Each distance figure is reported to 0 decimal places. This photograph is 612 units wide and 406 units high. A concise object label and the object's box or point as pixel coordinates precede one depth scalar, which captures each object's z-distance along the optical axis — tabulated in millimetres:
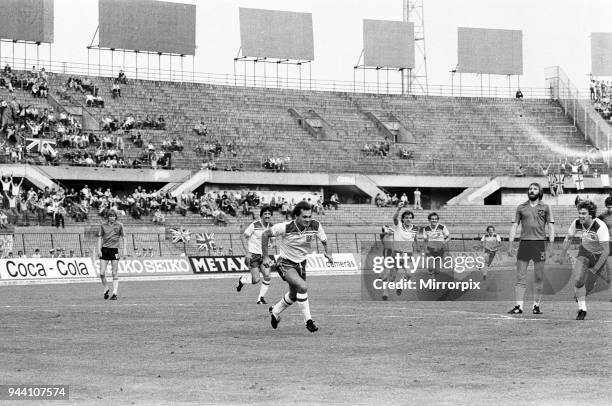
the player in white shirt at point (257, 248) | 24562
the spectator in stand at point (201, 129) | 68875
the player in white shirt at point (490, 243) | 35000
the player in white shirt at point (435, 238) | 27578
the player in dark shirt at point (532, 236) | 19969
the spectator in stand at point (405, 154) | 74125
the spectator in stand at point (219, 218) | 57231
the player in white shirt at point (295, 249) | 17047
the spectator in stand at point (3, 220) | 48812
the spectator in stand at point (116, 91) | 69812
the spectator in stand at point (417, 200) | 68250
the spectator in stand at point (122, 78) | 72138
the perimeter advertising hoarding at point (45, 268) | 40312
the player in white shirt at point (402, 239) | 26156
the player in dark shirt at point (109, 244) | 27703
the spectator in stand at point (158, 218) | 55281
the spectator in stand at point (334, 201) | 63469
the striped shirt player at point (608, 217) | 24109
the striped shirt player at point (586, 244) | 18875
